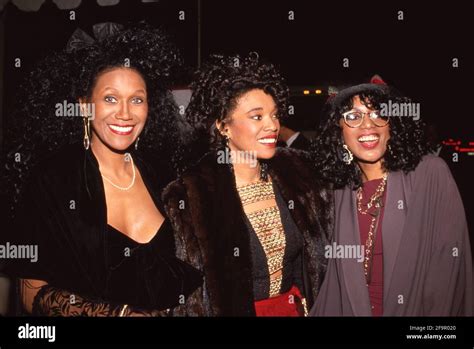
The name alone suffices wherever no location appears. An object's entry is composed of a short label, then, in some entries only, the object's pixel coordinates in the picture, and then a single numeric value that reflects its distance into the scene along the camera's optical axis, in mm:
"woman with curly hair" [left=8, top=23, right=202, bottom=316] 1648
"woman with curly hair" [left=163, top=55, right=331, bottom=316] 1701
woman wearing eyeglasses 1710
